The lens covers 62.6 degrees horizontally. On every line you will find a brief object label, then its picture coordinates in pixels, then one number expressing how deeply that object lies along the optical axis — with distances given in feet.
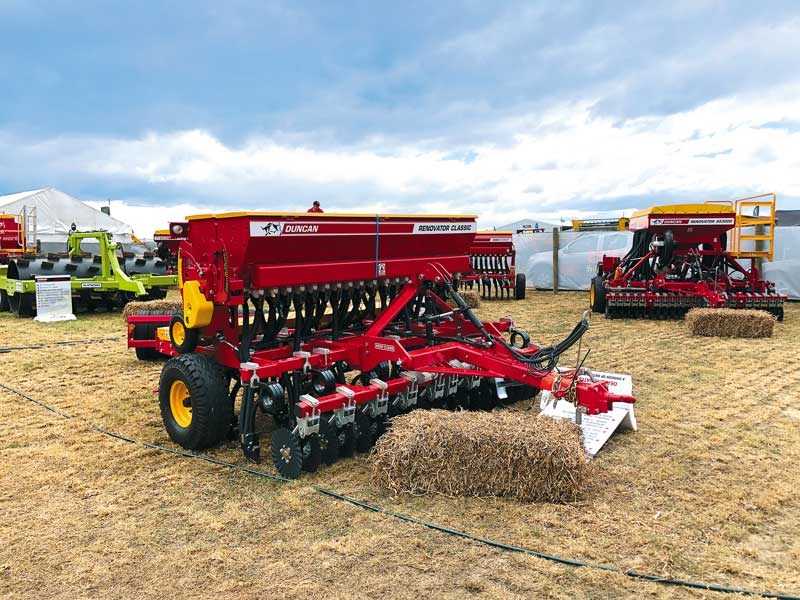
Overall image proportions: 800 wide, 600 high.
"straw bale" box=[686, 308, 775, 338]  33.24
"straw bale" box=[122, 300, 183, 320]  36.96
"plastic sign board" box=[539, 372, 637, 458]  16.07
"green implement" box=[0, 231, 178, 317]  44.01
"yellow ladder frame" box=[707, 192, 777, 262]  42.55
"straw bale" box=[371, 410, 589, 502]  13.08
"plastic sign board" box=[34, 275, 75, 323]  42.04
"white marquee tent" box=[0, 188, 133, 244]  96.93
